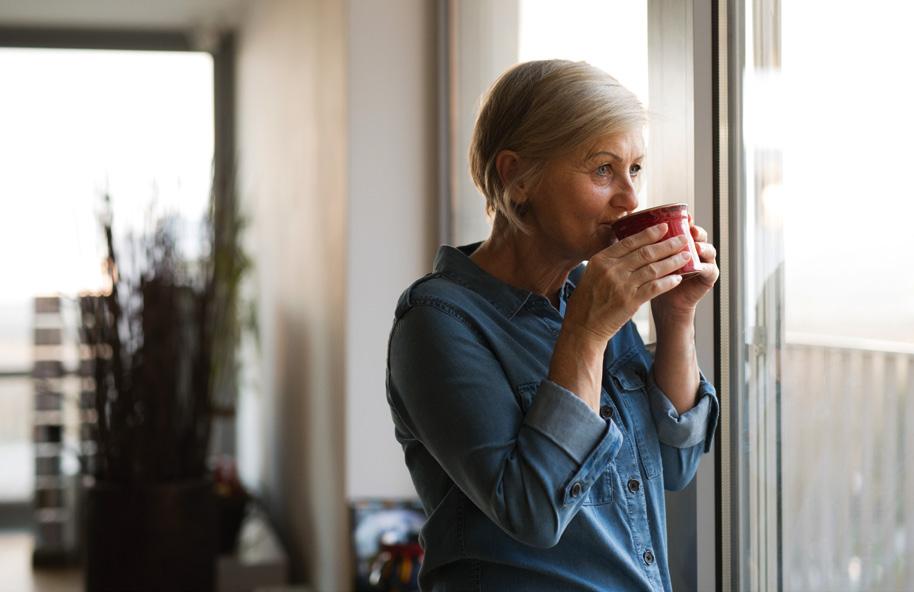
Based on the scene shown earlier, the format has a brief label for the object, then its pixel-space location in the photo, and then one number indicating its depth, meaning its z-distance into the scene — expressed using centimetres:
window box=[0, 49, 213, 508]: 554
